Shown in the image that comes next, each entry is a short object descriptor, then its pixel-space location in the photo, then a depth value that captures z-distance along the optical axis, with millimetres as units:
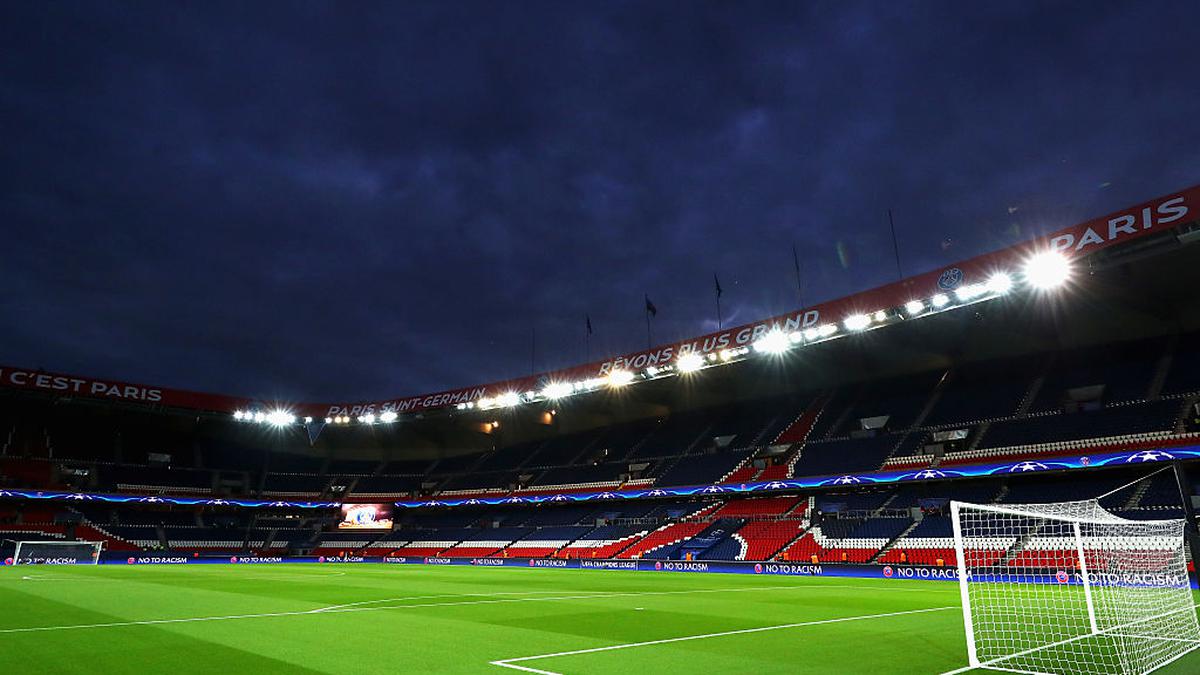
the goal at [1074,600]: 9000
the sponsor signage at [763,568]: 19734
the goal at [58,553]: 39531
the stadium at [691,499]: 11086
